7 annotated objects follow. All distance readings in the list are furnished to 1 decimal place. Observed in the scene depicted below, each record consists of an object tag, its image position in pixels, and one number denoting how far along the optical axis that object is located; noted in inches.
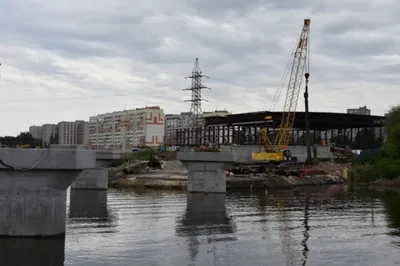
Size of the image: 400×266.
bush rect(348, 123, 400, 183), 3024.1
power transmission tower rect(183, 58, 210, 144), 6510.8
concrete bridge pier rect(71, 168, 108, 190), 2327.8
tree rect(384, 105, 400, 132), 4038.4
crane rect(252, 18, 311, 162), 3767.2
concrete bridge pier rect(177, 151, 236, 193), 1963.6
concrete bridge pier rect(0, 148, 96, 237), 828.6
